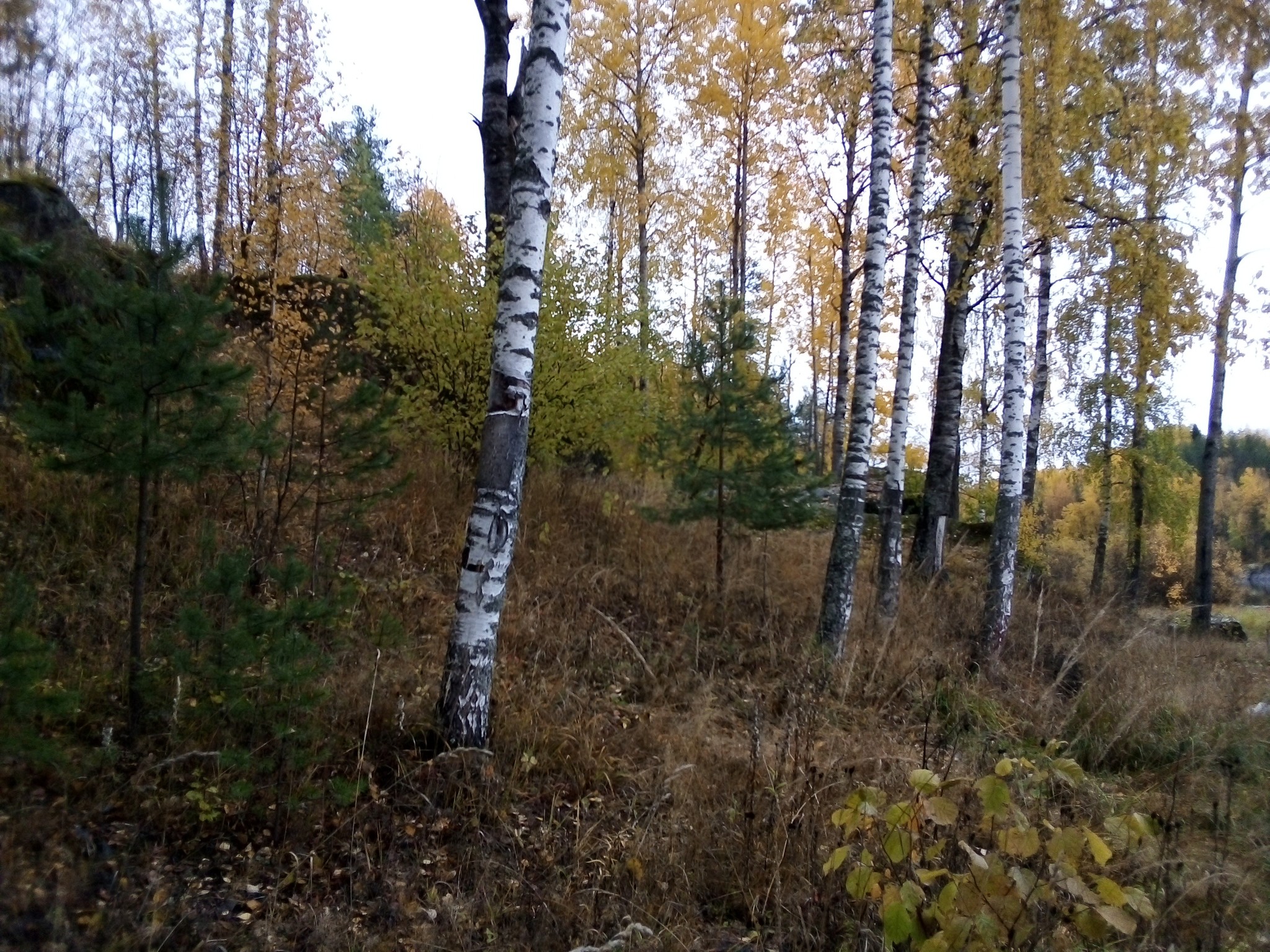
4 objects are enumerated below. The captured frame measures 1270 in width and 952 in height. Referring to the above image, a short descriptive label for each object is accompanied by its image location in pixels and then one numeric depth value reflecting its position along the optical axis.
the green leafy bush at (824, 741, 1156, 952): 2.30
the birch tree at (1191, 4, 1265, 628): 9.31
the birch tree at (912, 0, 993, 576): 9.64
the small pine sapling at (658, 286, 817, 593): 8.71
